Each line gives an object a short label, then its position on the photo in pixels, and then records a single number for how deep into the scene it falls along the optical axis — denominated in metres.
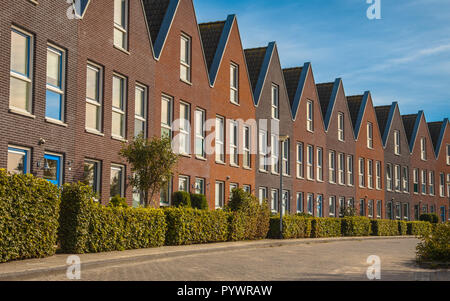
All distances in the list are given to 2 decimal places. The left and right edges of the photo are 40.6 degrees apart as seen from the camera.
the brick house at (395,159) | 49.22
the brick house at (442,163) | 58.41
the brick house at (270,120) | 32.53
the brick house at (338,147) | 40.50
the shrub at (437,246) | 14.41
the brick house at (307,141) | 36.47
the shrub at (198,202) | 25.02
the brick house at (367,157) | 44.50
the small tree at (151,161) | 19.67
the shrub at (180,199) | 24.19
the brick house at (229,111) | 28.39
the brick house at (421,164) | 53.94
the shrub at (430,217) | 51.19
